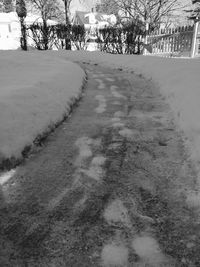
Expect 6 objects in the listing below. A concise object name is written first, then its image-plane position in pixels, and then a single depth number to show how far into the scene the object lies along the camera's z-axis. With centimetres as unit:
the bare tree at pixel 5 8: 5270
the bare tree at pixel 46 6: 3222
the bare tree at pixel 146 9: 2767
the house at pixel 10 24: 4000
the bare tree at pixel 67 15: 1916
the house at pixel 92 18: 4052
